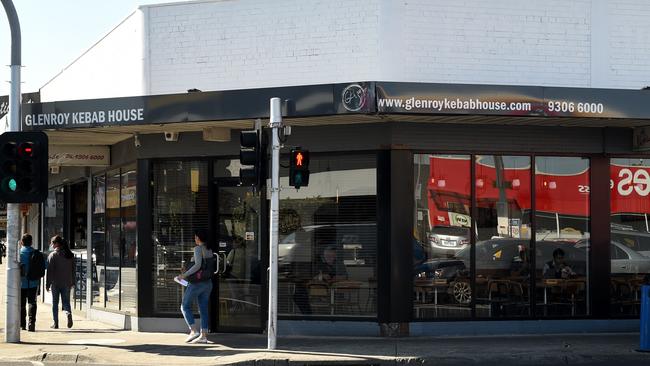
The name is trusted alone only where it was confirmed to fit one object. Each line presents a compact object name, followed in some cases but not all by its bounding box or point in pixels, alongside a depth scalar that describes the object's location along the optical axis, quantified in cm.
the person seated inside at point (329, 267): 1469
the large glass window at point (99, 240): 1786
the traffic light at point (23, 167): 1380
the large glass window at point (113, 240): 1705
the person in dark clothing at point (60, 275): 1678
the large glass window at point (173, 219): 1556
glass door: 1517
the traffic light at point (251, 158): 1259
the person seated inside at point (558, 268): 1509
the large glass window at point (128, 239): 1620
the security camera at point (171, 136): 1526
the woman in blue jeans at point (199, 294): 1382
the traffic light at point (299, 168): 1255
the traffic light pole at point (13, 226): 1408
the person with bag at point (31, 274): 1598
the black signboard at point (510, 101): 1280
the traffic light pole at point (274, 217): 1251
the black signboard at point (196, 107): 1293
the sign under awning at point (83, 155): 1727
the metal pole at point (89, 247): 1825
